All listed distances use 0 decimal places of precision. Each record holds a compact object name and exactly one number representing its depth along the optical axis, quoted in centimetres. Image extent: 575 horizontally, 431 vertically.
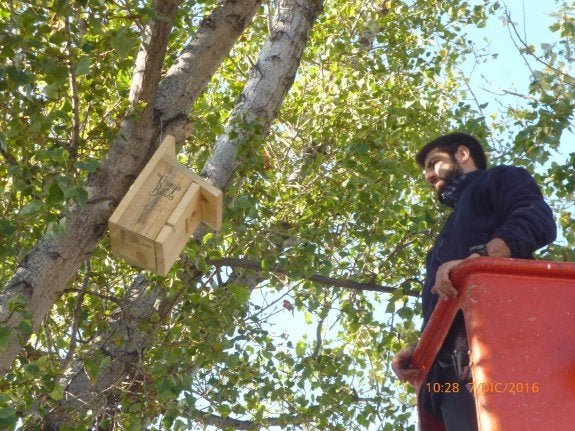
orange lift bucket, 540
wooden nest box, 779
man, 641
